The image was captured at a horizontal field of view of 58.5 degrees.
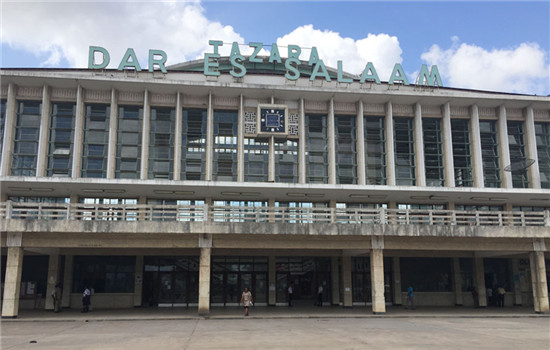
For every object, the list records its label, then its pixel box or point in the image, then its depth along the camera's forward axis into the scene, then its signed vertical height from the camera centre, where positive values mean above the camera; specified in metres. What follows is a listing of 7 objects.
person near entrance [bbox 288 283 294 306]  33.84 -1.96
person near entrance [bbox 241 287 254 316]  27.16 -1.81
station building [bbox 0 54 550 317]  33.66 +7.07
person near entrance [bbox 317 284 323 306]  34.22 -2.09
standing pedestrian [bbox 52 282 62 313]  30.15 -1.92
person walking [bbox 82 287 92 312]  29.66 -1.95
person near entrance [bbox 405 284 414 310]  32.12 -2.03
